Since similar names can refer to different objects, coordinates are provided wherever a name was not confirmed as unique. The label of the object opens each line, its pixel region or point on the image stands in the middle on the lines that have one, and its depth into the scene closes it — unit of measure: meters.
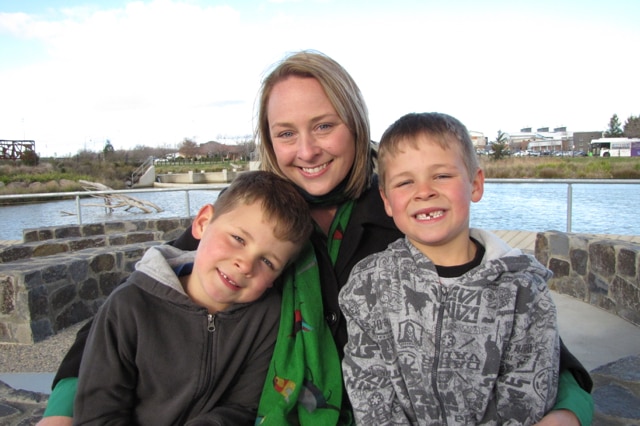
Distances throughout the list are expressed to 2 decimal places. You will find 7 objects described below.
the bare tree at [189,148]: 55.32
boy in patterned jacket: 1.21
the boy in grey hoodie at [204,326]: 1.27
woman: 1.34
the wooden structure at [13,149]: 32.59
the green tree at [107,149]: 43.12
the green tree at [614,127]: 51.34
